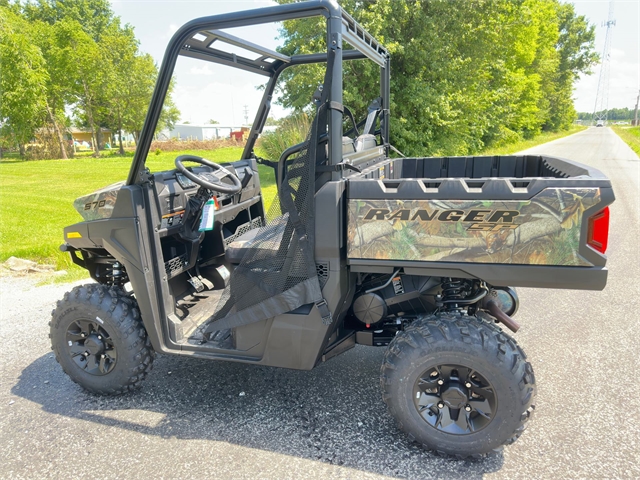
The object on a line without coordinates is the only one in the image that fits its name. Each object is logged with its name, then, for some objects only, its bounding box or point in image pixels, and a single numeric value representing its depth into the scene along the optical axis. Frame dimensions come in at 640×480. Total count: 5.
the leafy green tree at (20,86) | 29.18
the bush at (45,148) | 34.12
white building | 73.75
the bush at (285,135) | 13.00
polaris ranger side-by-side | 2.23
